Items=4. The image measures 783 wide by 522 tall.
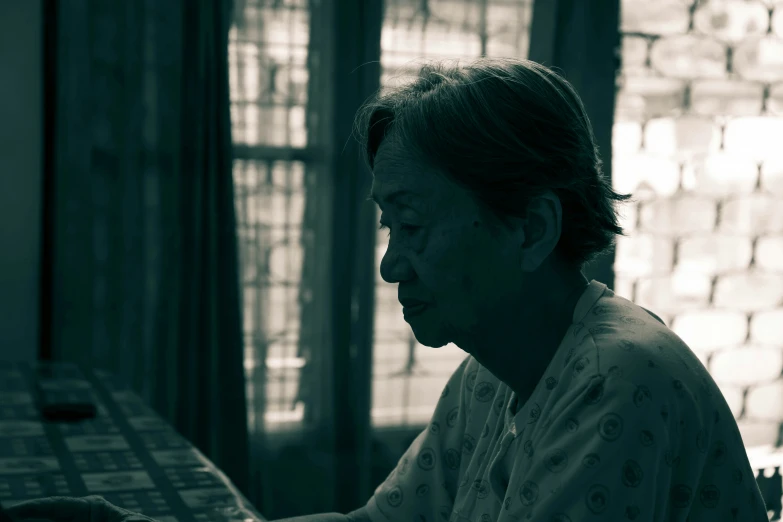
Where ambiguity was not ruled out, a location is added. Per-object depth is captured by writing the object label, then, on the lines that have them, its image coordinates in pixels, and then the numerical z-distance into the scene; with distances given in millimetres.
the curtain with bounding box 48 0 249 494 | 2782
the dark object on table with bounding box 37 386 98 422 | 1943
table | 1663
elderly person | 1423
